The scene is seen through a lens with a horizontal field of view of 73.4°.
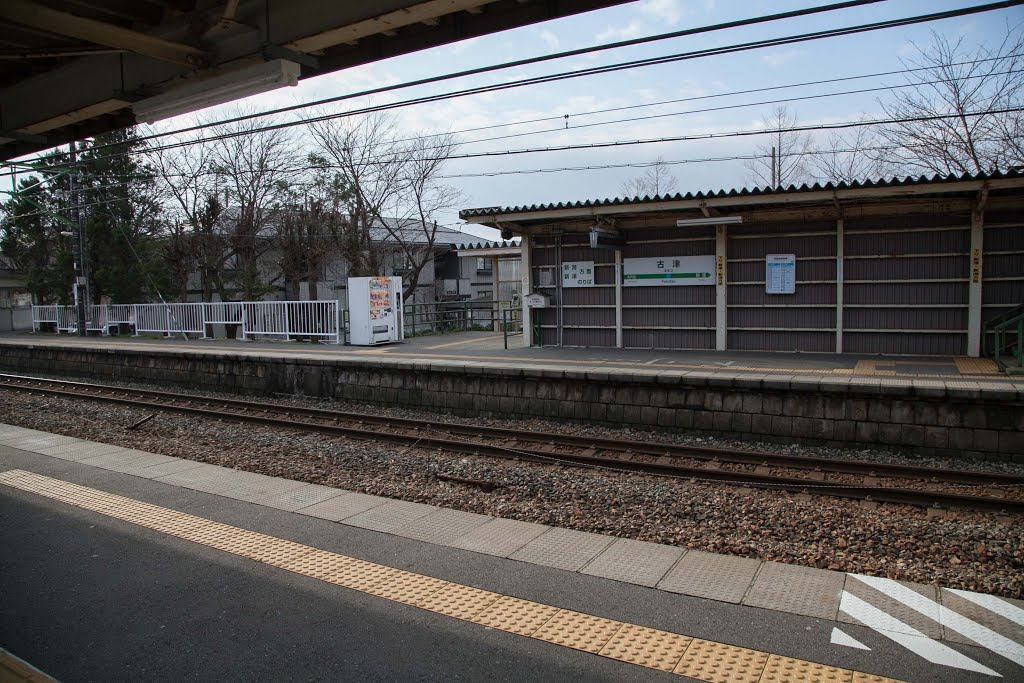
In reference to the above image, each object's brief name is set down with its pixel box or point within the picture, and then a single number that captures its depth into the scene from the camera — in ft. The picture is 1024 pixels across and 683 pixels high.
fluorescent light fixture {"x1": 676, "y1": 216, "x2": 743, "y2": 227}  46.75
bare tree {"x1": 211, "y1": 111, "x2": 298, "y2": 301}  93.35
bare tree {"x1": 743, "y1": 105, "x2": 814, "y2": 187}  108.27
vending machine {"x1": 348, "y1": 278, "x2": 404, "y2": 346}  64.03
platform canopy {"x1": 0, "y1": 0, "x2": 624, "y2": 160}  18.39
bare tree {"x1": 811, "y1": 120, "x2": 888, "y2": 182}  74.89
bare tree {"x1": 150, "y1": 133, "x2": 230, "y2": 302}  95.25
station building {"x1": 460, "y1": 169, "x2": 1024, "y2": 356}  42.16
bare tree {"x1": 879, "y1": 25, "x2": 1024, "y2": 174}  68.33
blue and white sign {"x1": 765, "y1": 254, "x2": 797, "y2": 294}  47.47
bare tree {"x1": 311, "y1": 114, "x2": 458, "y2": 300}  88.79
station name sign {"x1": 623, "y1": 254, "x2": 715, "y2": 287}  50.34
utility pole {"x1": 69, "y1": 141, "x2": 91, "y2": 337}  92.73
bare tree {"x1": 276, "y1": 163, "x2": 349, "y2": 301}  90.89
